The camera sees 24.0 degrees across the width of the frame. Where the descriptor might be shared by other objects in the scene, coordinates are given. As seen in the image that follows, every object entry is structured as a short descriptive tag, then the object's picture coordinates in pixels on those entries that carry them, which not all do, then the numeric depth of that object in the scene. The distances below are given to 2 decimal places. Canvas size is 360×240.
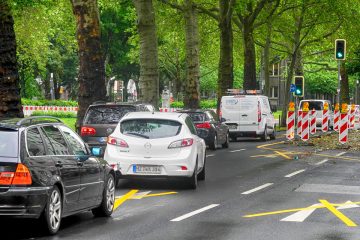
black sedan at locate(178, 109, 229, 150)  30.73
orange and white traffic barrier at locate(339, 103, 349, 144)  32.06
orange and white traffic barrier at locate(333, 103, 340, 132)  37.72
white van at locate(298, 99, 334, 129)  54.45
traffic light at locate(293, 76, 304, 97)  40.53
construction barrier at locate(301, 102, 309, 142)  32.91
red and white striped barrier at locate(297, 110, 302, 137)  33.10
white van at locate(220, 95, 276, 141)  38.12
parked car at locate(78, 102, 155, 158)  21.30
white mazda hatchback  16.56
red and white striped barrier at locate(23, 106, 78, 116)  71.14
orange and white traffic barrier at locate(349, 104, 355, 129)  49.59
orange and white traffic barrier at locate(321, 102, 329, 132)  45.66
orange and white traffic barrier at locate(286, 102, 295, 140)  34.12
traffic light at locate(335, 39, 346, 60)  33.47
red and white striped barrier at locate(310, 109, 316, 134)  35.50
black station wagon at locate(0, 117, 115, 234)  9.77
